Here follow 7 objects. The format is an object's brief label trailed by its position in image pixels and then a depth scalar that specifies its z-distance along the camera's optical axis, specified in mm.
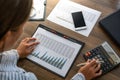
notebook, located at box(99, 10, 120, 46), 1058
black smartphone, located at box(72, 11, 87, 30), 1111
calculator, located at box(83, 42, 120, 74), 970
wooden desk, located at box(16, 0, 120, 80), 972
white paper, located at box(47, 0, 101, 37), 1128
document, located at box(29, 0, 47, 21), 1177
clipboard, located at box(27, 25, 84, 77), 997
